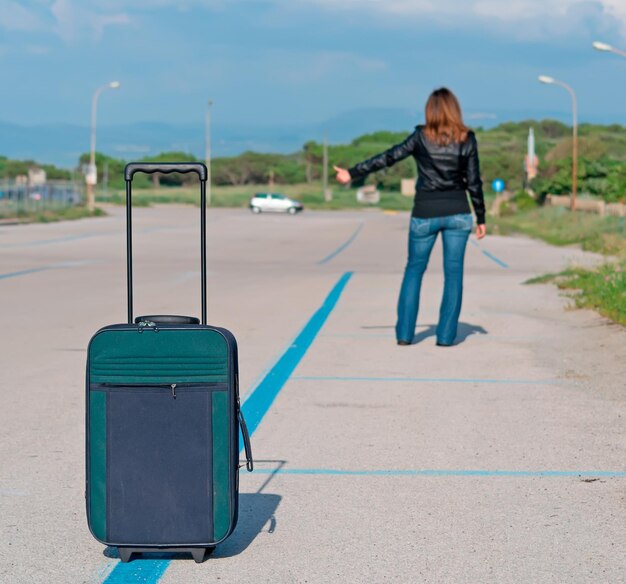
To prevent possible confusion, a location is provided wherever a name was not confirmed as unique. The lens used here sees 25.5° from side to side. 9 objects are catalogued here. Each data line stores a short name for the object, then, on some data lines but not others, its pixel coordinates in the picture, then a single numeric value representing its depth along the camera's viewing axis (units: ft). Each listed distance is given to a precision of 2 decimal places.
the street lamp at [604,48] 122.21
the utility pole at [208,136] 308.19
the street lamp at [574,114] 168.86
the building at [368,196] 361.92
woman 35.76
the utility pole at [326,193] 349.29
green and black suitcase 15.53
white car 272.31
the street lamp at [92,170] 232.49
